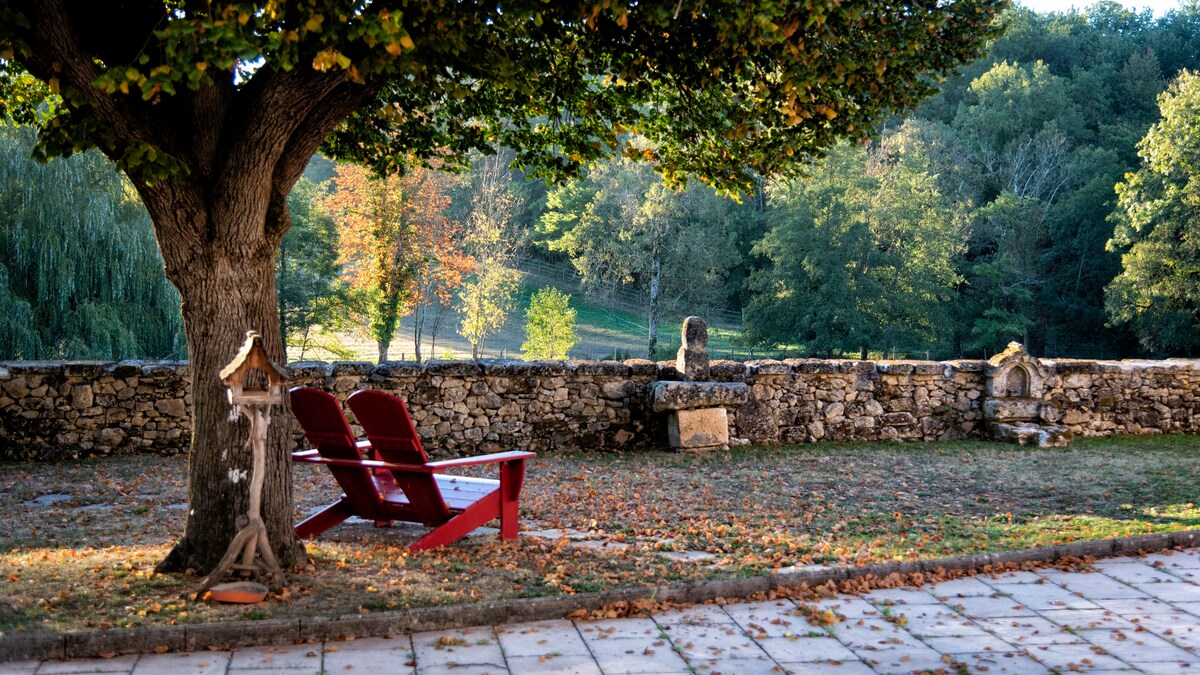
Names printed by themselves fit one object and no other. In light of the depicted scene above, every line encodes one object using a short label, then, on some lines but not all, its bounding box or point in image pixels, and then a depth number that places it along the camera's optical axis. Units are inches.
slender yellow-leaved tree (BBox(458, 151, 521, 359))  1330.0
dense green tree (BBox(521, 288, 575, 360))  1223.5
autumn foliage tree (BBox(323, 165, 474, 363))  1209.4
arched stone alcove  511.2
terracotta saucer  194.9
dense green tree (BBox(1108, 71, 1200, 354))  1149.1
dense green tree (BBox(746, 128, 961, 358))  1562.5
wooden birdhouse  202.2
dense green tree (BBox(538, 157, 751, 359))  1643.7
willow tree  671.1
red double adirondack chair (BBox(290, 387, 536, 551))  243.3
